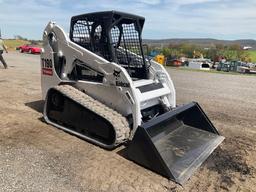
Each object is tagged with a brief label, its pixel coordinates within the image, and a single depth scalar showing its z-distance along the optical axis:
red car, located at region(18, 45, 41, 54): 19.86
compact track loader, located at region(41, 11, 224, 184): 2.77
